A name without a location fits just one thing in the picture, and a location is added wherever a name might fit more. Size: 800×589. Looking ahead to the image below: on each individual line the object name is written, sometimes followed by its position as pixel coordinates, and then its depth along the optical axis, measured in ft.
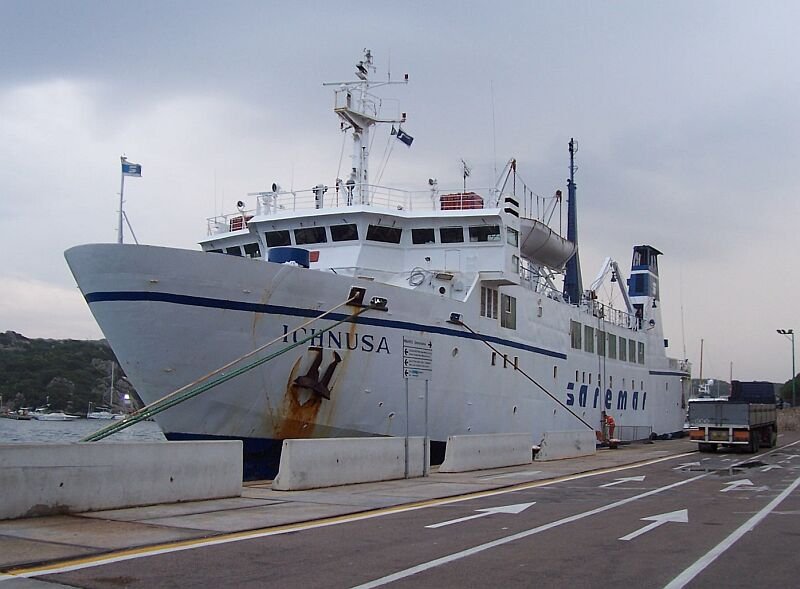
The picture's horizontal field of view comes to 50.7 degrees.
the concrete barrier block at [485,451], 61.87
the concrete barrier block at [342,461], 46.29
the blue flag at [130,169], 60.45
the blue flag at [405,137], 90.27
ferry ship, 55.11
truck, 95.25
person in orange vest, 107.86
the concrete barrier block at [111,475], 32.99
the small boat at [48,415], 325.42
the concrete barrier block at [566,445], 78.43
